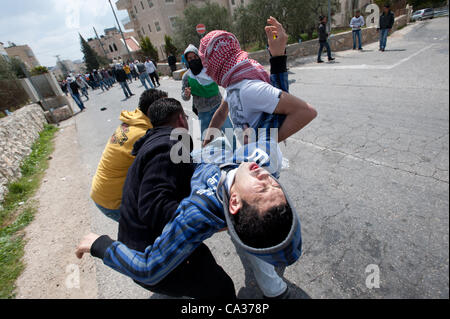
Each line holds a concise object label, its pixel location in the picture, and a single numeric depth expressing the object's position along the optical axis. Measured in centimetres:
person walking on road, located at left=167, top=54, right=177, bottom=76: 1522
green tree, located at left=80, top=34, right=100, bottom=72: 4938
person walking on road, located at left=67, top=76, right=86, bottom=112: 1226
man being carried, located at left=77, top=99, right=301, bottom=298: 95
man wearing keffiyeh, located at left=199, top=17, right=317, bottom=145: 138
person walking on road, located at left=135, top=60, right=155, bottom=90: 1243
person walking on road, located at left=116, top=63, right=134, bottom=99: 1207
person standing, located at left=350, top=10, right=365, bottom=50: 975
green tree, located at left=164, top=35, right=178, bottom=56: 2657
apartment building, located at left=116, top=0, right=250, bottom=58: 2977
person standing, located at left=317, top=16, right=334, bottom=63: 926
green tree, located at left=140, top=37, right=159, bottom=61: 3019
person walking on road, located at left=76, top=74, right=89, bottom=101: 1675
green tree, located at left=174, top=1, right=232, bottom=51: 2055
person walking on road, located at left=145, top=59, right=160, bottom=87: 1210
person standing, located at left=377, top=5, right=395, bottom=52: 861
